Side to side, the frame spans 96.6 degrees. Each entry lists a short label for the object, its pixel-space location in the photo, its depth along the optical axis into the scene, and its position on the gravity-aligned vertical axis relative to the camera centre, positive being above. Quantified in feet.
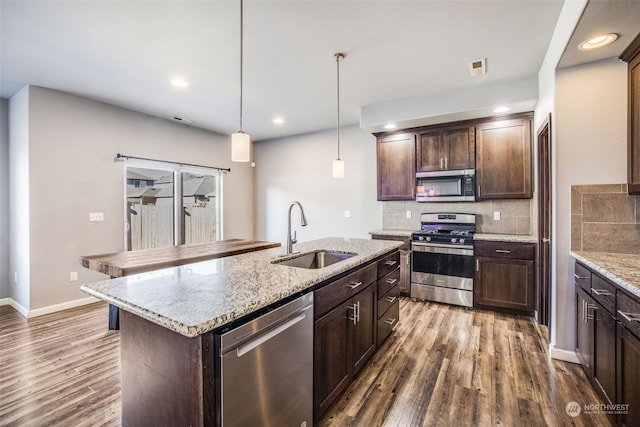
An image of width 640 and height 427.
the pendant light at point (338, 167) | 9.39 +1.53
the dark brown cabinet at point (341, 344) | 5.19 -2.76
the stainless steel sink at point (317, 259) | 7.48 -1.25
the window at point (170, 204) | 13.87 +0.53
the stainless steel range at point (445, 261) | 11.44 -2.01
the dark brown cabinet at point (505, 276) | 10.38 -2.41
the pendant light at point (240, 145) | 6.66 +1.62
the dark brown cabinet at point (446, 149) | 12.12 +2.81
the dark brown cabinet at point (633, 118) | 6.46 +2.18
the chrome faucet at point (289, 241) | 7.49 -0.75
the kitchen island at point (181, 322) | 3.30 -1.28
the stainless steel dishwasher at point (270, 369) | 3.44 -2.16
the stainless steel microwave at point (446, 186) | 12.05 +1.19
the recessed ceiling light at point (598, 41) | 6.17 +3.79
